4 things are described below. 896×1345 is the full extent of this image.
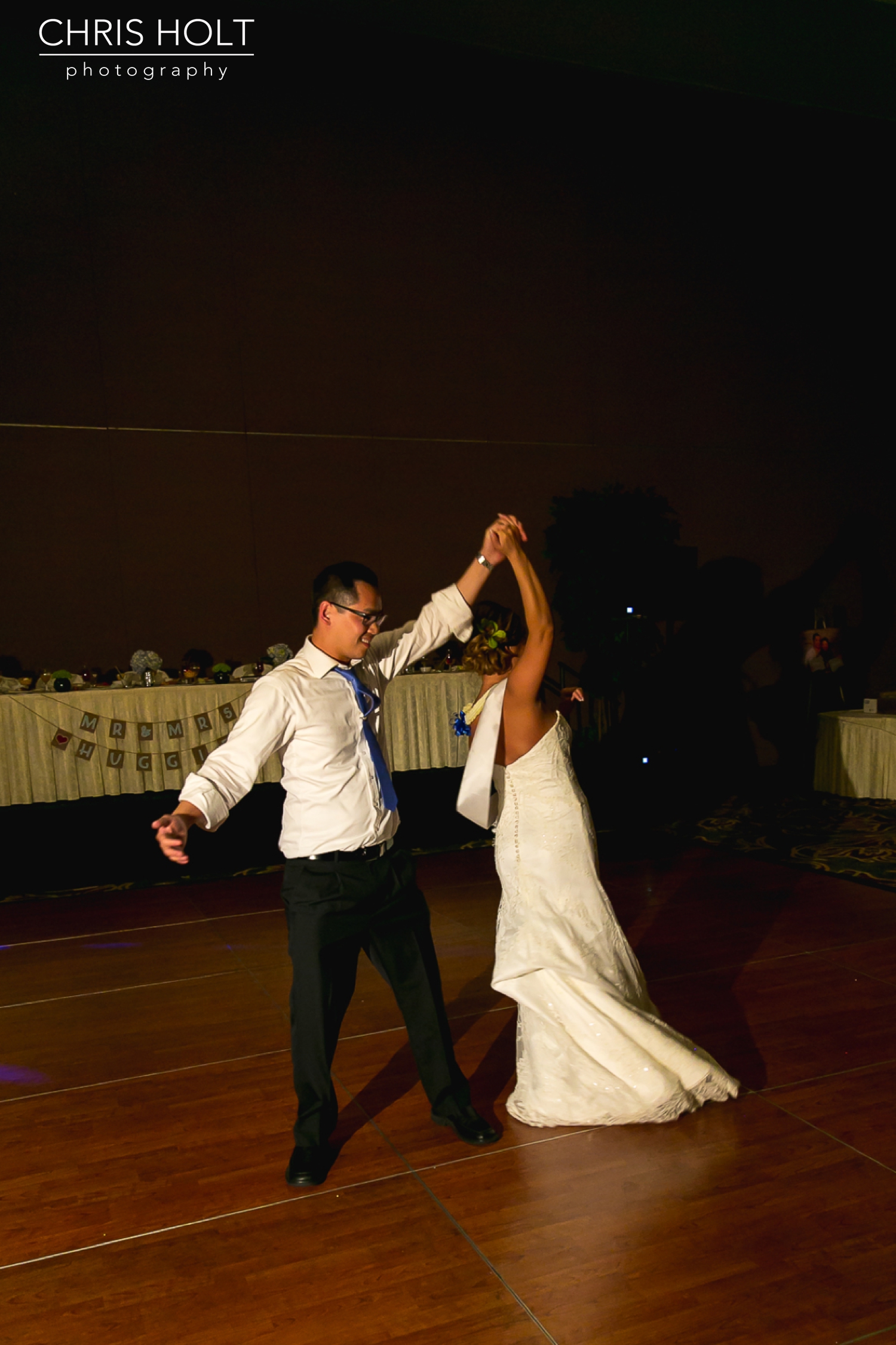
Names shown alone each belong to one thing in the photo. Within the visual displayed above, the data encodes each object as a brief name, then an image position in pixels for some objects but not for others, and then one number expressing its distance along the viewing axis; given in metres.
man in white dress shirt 2.67
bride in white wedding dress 2.88
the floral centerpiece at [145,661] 7.41
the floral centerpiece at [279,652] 7.79
